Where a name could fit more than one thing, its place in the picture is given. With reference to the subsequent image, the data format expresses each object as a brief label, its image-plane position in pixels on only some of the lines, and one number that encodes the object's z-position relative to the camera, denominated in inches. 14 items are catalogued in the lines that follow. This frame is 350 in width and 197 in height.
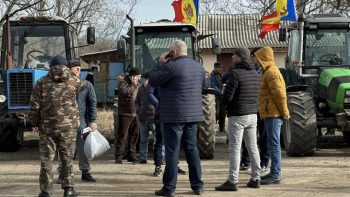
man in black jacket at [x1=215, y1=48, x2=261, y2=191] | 318.7
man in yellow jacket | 334.0
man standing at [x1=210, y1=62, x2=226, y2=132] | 609.3
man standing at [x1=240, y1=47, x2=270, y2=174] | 375.2
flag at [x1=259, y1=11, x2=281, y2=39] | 616.3
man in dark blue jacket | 305.4
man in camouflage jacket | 300.5
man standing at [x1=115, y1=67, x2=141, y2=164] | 440.8
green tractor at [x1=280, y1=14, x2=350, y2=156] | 435.8
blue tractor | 506.6
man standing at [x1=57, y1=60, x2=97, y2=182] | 343.0
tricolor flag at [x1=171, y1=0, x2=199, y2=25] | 684.1
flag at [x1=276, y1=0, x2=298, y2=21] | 586.6
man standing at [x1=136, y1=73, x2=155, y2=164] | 422.9
